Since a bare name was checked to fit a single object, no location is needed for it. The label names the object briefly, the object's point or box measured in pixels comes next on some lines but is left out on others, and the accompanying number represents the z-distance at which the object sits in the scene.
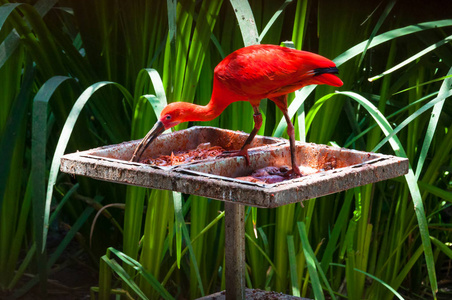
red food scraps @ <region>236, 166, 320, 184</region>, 6.25
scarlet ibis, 6.22
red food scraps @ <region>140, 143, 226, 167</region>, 6.42
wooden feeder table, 6.02
